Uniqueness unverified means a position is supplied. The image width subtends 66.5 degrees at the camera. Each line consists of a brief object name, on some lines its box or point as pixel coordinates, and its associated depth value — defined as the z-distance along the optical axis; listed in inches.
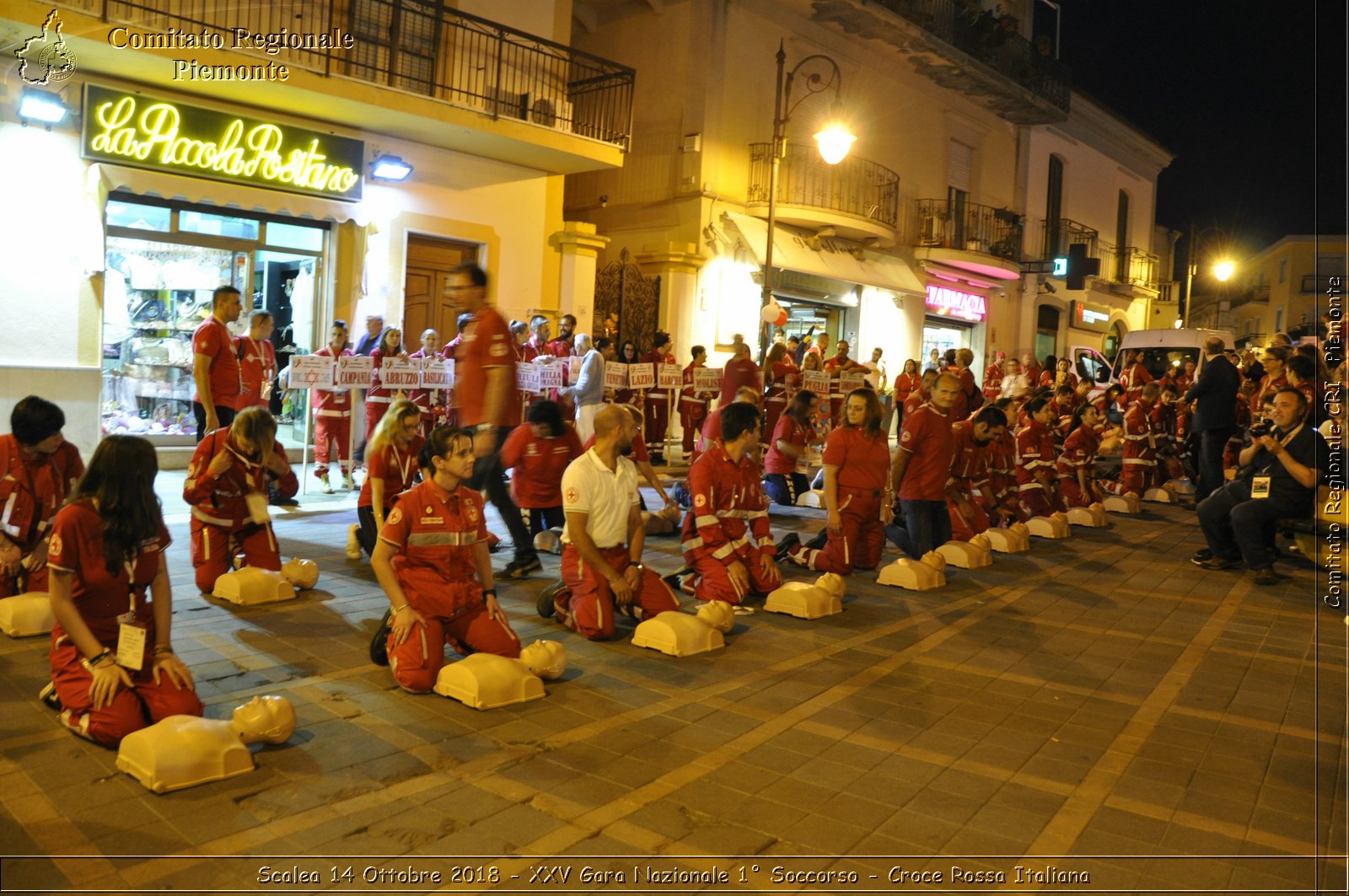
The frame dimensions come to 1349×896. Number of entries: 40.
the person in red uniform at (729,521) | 291.0
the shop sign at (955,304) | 1066.7
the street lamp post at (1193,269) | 1242.0
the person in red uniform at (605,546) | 250.7
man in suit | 495.5
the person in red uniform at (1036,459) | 479.2
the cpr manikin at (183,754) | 154.6
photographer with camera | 343.6
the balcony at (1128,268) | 1401.3
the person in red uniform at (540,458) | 320.8
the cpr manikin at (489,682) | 197.5
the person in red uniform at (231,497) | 278.2
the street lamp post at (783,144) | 589.6
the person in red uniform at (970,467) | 402.9
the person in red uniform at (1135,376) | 748.6
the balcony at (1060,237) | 1261.1
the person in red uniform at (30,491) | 228.5
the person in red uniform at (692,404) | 643.5
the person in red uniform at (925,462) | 354.0
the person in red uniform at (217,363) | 350.9
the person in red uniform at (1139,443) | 595.8
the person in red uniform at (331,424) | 463.5
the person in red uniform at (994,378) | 859.7
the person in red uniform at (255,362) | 378.0
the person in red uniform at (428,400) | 483.8
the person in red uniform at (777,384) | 637.3
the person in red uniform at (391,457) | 284.4
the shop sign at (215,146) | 470.9
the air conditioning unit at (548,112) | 625.0
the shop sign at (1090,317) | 1326.3
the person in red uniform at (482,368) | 267.0
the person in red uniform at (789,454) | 450.9
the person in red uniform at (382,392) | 471.5
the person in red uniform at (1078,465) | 522.9
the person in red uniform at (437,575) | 204.5
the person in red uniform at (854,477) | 340.2
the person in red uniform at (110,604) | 168.2
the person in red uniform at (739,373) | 563.2
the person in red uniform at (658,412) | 637.3
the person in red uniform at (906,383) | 780.0
